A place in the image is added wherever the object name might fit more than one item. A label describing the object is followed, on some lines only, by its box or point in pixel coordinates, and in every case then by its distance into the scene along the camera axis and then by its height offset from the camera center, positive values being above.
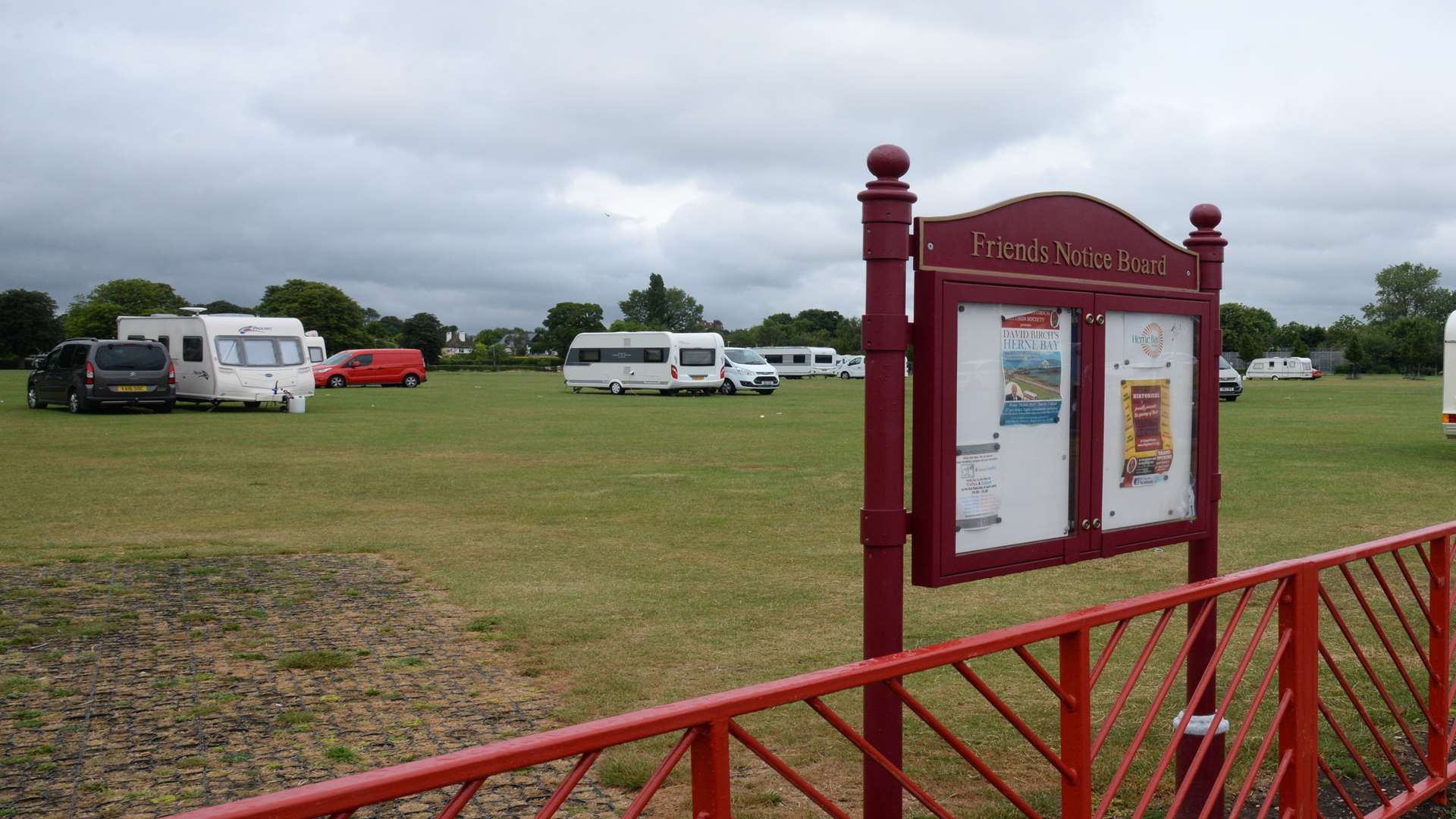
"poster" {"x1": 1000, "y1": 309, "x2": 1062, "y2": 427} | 4.09 +0.00
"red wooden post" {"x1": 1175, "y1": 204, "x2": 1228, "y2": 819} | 4.59 -0.47
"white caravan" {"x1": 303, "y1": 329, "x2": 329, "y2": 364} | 52.59 +0.92
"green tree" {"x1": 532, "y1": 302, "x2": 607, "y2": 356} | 145.88 +5.75
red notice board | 3.85 -0.07
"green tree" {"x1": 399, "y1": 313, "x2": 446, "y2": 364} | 140.50 +4.18
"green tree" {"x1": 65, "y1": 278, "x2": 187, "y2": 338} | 125.12 +7.35
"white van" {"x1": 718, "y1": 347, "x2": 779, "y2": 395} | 47.06 -0.36
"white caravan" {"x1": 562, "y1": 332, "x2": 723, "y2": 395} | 45.38 +0.26
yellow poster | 4.60 -0.25
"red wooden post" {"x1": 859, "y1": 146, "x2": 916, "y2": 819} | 3.68 -0.21
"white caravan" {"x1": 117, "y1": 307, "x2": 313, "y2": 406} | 31.72 +0.34
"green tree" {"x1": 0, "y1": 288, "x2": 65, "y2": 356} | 113.50 +4.22
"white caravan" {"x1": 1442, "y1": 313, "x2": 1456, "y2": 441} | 17.33 -0.34
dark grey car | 29.25 -0.14
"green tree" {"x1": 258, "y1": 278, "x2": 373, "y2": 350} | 118.00 +5.90
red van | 51.56 -0.01
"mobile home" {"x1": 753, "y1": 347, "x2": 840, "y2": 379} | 73.53 +0.46
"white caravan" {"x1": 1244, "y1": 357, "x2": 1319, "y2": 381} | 82.75 -0.10
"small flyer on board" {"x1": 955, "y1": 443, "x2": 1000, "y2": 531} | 3.94 -0.39
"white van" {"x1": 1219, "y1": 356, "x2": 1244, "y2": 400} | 40.62 -0.58
